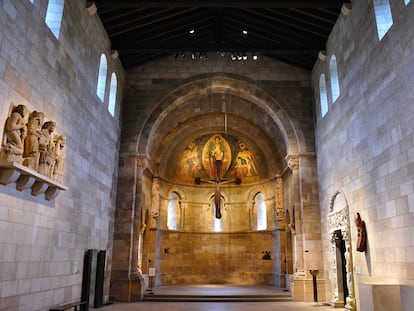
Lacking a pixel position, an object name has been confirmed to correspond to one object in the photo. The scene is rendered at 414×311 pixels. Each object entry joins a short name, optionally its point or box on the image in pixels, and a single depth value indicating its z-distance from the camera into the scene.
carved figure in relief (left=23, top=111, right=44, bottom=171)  6.96
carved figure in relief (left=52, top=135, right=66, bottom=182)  8.05
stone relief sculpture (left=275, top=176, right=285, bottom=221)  17.55
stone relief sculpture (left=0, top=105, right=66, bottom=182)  6.46
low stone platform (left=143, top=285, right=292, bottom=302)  13.15
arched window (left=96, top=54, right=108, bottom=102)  11.91
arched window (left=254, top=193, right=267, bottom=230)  20.31
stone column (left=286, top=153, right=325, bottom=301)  12.97
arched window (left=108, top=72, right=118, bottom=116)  13.13
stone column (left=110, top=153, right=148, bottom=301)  12.79
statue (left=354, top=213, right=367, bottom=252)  9.18
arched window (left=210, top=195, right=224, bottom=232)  20.78
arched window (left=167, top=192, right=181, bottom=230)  20.20
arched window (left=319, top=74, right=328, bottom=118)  13.08
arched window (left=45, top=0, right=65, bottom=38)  8.64
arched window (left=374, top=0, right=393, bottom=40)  8.53
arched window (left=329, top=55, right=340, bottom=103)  11.90
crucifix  18.95
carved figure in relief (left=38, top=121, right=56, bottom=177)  7.39
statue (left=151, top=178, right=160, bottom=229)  17.48
